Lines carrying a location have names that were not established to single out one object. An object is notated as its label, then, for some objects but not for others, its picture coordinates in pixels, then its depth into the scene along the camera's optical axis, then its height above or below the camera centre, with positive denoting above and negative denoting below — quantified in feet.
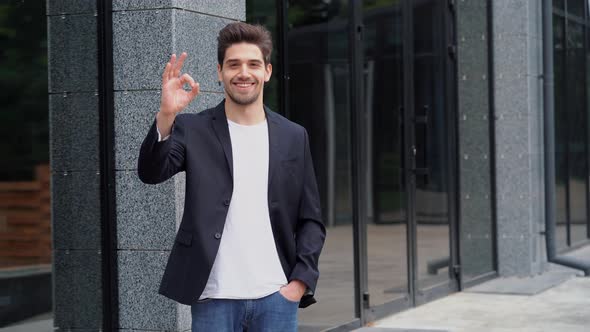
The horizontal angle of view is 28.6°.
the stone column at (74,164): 20.45 +0.34
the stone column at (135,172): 20.90 +0.22
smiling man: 12.51 -0.25
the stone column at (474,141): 39.55 +1.22
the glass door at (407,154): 31.89 +0.68
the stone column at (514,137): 41.22 +1.36
